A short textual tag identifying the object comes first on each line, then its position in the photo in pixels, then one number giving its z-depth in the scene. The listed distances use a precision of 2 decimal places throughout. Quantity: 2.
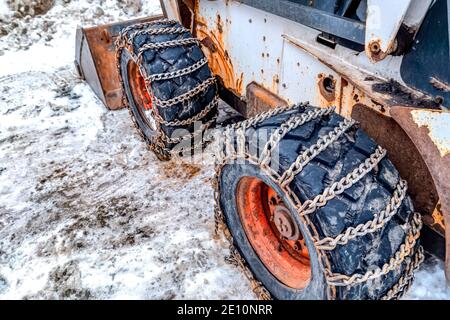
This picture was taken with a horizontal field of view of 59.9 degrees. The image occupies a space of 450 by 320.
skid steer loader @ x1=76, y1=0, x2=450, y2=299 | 1.37
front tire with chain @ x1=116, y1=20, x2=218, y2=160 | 2.64
